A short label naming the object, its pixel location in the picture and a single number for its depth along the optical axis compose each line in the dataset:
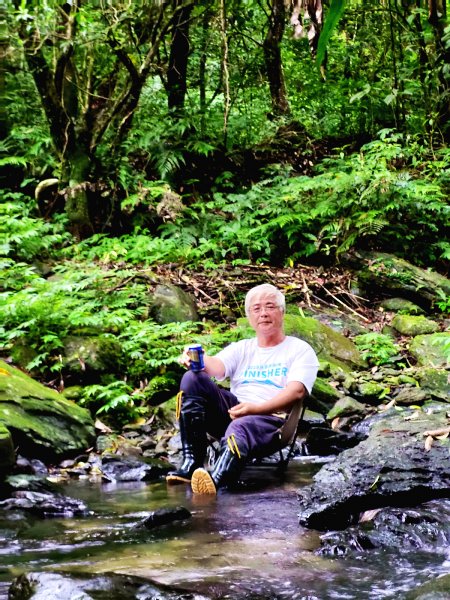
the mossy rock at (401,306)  9.39
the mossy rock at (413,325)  8.63
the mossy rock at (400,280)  9.56
